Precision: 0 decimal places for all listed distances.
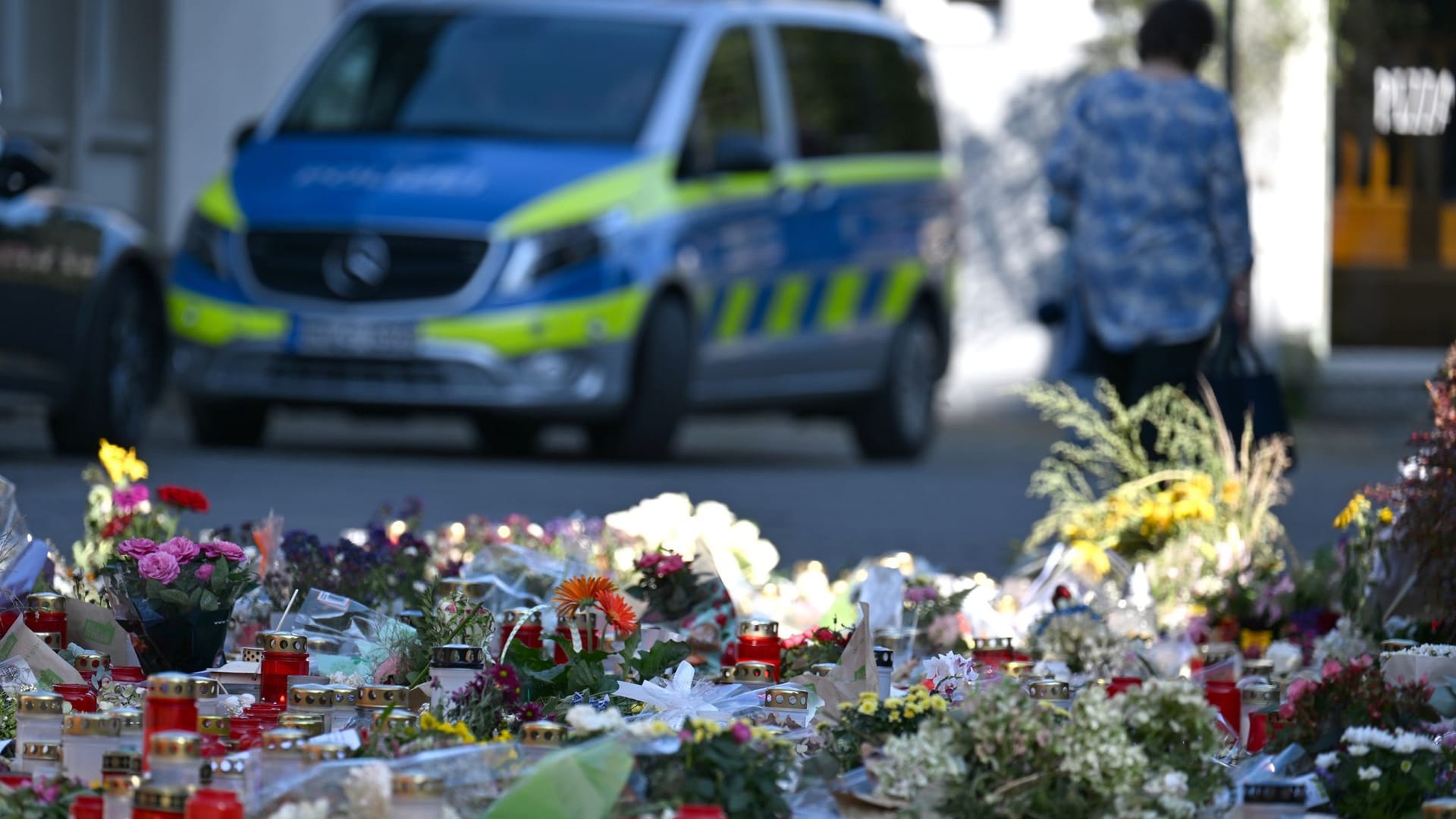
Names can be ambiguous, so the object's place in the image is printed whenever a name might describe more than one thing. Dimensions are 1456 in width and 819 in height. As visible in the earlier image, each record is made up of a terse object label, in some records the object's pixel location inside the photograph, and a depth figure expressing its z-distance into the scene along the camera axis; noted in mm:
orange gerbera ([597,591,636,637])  9266
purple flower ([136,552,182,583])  8812
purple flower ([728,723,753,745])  7152
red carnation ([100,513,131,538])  11500
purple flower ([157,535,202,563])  8953
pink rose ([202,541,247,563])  9047
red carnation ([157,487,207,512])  11367
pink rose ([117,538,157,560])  8961
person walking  15469
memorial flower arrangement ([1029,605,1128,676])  10852
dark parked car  20656
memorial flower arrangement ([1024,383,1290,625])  13133
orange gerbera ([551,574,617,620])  9320
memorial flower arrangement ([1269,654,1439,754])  7914
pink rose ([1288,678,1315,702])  8203
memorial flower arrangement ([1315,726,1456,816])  7437
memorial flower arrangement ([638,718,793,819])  6973
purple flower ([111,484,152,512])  11617
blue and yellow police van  23344
